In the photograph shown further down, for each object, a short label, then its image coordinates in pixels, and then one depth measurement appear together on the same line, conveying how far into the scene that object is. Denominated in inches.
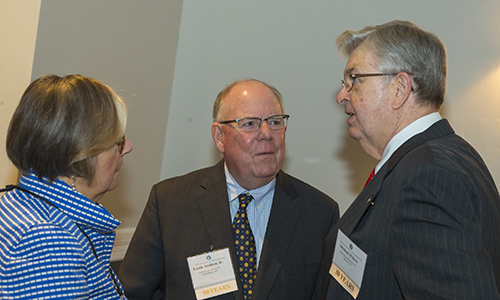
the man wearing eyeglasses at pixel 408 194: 47.6
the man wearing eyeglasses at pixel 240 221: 83.5
